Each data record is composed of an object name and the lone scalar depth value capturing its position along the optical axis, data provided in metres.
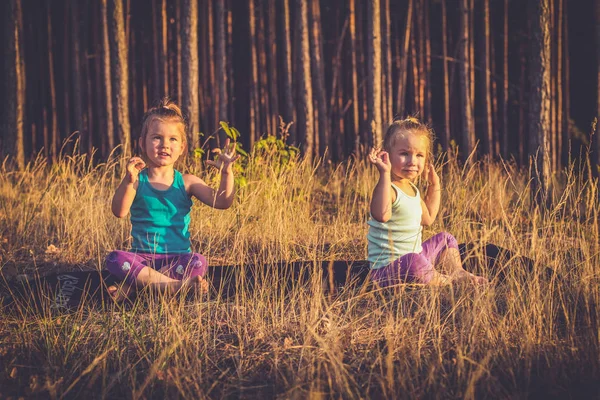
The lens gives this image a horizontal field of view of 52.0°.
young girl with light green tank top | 3.41
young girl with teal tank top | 3.39
